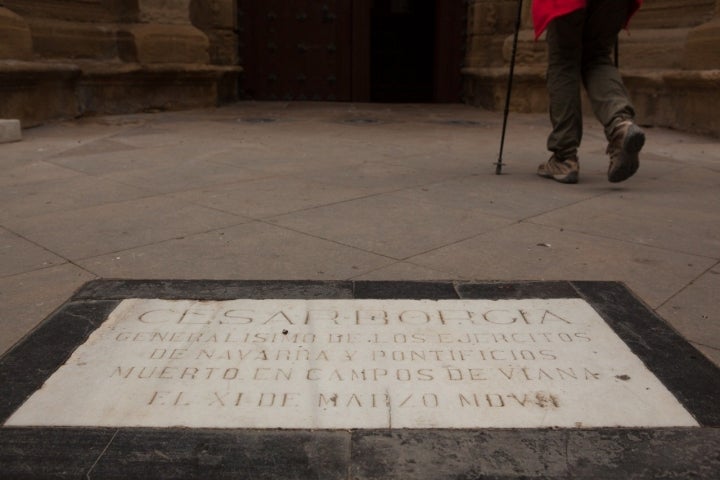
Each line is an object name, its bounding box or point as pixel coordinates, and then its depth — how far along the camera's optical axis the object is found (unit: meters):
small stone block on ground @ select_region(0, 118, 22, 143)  5.19
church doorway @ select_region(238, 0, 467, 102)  9.30
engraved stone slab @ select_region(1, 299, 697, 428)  1.32
